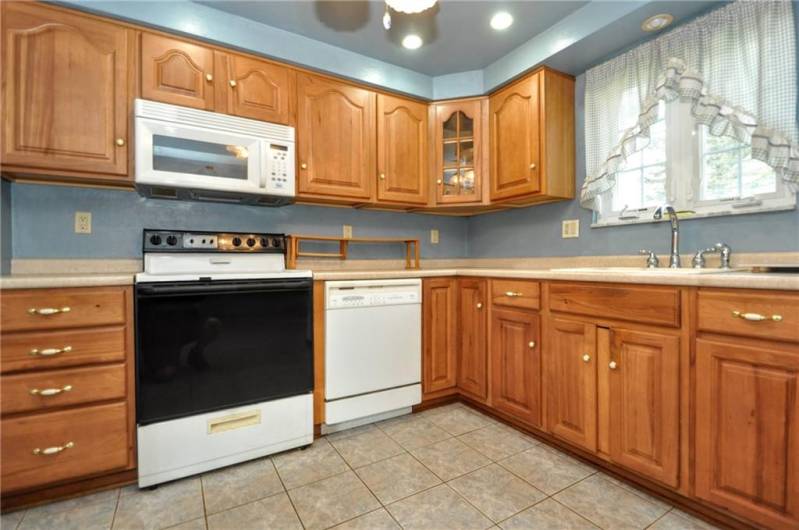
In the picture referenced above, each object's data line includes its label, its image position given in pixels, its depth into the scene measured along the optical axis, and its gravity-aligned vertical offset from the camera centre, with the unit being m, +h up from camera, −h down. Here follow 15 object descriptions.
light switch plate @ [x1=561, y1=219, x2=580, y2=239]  2.41 +0.22
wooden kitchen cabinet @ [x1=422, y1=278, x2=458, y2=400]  2.41 -0.50
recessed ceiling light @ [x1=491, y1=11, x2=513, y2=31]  2.07 +1.39
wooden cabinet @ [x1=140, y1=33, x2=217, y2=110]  1.86 +0.99
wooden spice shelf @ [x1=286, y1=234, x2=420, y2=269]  2.35 +0.10
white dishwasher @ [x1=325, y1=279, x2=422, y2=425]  2.08 -0.52
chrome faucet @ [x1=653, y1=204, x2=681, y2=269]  1.79 +0.12
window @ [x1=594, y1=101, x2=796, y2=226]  1.66 +0.43
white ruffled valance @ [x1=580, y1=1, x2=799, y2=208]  1.52 +0.87
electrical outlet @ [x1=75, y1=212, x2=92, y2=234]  1.96 +0.21
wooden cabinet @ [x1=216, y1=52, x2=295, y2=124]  2.04 +1.00
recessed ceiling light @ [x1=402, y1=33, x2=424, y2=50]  2.27 +1.39
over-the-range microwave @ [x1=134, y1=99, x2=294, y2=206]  1.82 +0.57
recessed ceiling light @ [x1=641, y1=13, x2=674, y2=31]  1.81 +1.21
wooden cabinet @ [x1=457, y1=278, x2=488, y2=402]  2.32 -0.50
